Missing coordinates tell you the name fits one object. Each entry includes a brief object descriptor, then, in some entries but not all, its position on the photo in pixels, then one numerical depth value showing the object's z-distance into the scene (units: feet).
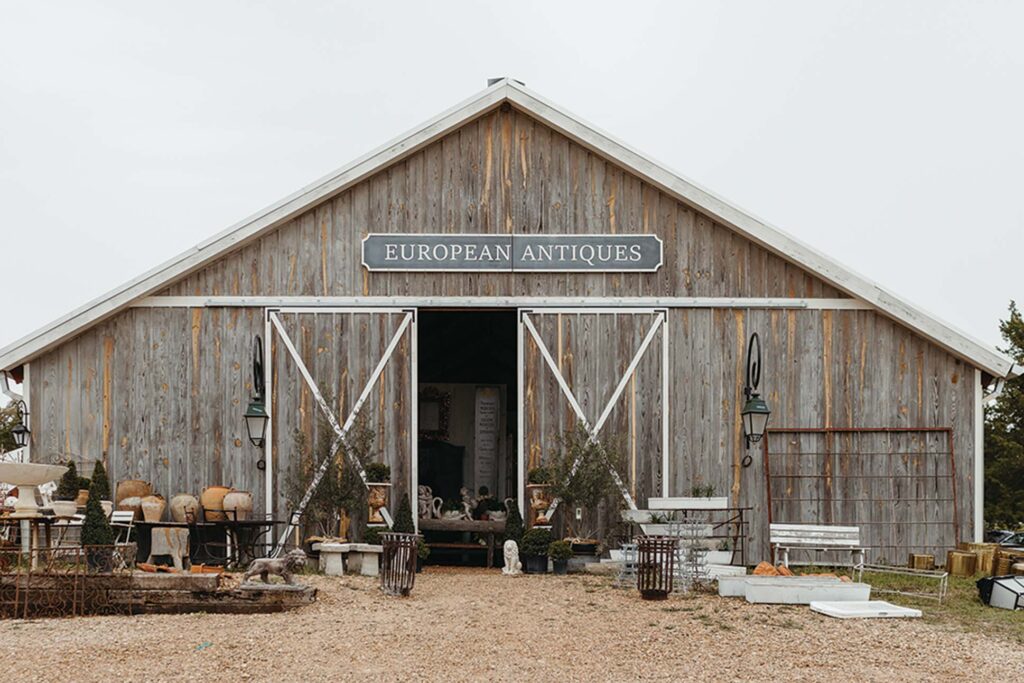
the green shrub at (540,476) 50.88
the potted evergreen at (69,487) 48.19
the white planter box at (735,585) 41.22
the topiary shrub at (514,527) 50.88
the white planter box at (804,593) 39.86
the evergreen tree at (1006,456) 95.14
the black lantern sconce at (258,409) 49.98
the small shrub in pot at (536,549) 49.88
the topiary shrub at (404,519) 50.06
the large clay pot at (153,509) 48.91
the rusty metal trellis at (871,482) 51.44
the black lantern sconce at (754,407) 49.73
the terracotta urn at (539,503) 50.60
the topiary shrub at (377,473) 50.34
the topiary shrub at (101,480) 48.37
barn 51.55
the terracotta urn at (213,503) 49.70
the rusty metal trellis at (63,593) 37.37
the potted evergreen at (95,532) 41.91
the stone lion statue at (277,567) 38.32
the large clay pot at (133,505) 49.03
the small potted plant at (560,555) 49.65
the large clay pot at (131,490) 49.90
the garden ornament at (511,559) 49.60
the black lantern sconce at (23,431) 50.39
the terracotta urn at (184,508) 49.80
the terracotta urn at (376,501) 50.06
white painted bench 47.67
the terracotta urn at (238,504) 49.57
